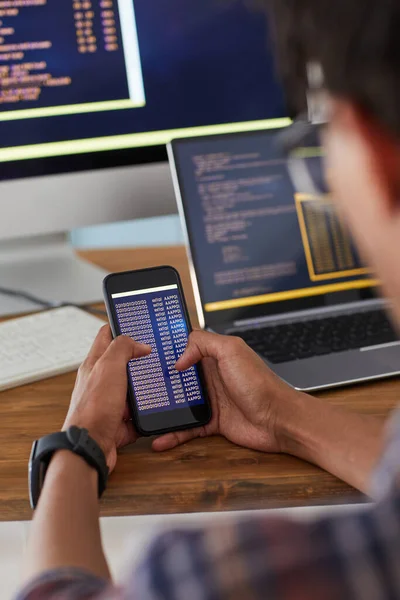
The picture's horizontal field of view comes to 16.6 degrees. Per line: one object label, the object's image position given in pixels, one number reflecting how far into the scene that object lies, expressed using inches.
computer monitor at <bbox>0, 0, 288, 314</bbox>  51.1
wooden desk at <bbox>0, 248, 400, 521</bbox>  38.4
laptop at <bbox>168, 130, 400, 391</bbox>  48.4
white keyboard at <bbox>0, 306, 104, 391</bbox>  45.6
